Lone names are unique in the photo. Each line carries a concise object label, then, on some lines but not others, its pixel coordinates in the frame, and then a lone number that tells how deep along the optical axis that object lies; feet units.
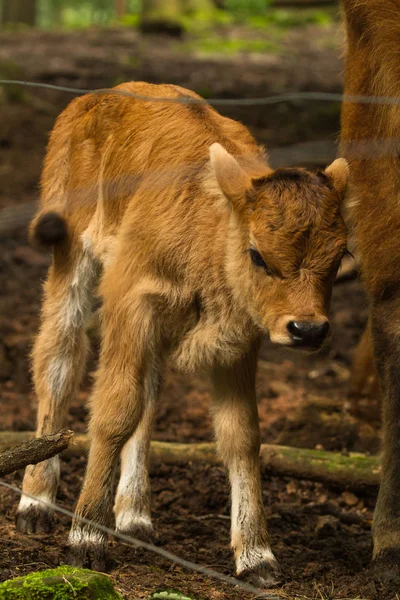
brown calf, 34.01
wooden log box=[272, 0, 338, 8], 173.68
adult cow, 40.55
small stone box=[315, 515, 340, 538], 44.39
